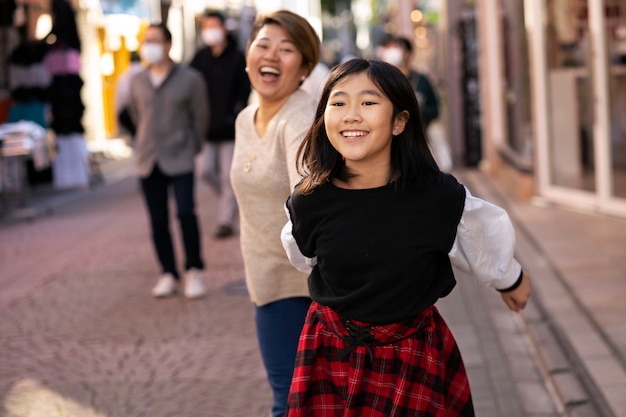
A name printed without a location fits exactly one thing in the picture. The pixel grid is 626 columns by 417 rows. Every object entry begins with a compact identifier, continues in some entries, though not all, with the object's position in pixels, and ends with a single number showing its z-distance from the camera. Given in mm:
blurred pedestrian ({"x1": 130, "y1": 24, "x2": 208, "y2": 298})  7969
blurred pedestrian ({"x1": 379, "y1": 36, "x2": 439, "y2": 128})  10242
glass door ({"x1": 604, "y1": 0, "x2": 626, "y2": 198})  10828
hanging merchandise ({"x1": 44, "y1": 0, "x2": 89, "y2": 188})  16375
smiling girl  3010
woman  3943
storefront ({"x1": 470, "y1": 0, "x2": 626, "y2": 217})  10859
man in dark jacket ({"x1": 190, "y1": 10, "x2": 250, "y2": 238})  10477
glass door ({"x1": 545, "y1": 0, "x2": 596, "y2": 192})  11320
